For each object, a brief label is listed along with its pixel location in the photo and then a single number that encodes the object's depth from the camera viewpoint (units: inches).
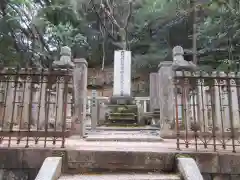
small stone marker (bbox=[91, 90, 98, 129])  230.5
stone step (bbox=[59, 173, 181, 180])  88.6
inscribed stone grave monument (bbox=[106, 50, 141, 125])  296.6
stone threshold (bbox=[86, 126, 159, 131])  249.0
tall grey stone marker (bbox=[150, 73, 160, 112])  291.6
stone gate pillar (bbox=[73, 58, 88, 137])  170.6
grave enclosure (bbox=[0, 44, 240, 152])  157.6
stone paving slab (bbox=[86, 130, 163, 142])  152.1
